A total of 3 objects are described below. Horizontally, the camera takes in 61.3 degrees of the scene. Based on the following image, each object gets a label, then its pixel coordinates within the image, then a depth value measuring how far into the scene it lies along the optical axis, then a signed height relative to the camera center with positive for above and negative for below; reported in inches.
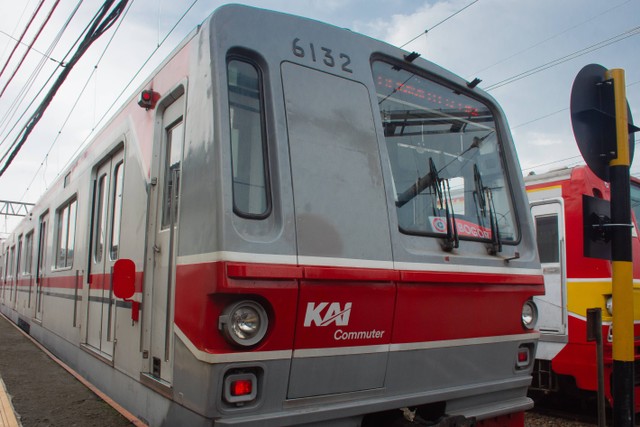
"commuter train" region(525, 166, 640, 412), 227.0 -7.9
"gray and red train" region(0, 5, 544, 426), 100.4 +5.9
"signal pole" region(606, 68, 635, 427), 143.3 -0.8
